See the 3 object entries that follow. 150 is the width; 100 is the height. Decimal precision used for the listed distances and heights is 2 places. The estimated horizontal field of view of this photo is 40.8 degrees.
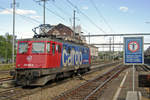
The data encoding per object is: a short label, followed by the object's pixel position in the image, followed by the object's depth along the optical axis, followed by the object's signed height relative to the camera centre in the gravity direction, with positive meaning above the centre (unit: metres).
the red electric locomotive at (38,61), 12.56 -0.49
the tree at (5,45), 69.75 +2.89
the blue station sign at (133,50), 8.48 +0.15
